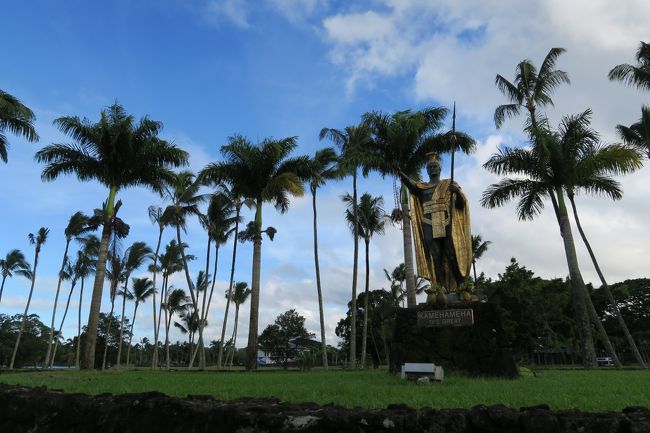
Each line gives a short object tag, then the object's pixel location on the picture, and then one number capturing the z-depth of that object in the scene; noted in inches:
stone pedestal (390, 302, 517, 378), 352.5
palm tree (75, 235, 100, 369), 1686.8
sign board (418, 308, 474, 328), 368.2
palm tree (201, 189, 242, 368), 1113.4
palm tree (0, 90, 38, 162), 725.3
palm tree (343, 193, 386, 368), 1205.1
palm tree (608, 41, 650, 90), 822.5
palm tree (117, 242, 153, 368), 1608.0
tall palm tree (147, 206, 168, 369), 1299.7
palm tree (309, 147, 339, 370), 1000.2
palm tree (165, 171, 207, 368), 1149.1
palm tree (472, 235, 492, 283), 1483.8
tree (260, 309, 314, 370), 2126.0
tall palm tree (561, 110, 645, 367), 670.5
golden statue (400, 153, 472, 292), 422.6
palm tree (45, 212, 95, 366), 1561.3
